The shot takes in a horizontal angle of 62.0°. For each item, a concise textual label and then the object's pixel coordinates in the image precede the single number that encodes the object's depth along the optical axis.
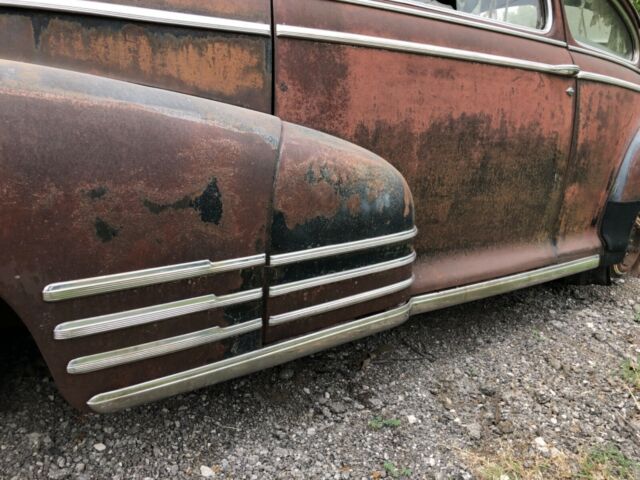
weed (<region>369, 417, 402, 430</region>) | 1.81
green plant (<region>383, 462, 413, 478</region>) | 1.63
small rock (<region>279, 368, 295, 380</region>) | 2.00
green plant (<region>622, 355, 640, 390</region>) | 2.16
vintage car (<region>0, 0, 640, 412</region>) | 1.12
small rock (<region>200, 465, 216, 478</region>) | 1.56
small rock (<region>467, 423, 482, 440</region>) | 1.80
